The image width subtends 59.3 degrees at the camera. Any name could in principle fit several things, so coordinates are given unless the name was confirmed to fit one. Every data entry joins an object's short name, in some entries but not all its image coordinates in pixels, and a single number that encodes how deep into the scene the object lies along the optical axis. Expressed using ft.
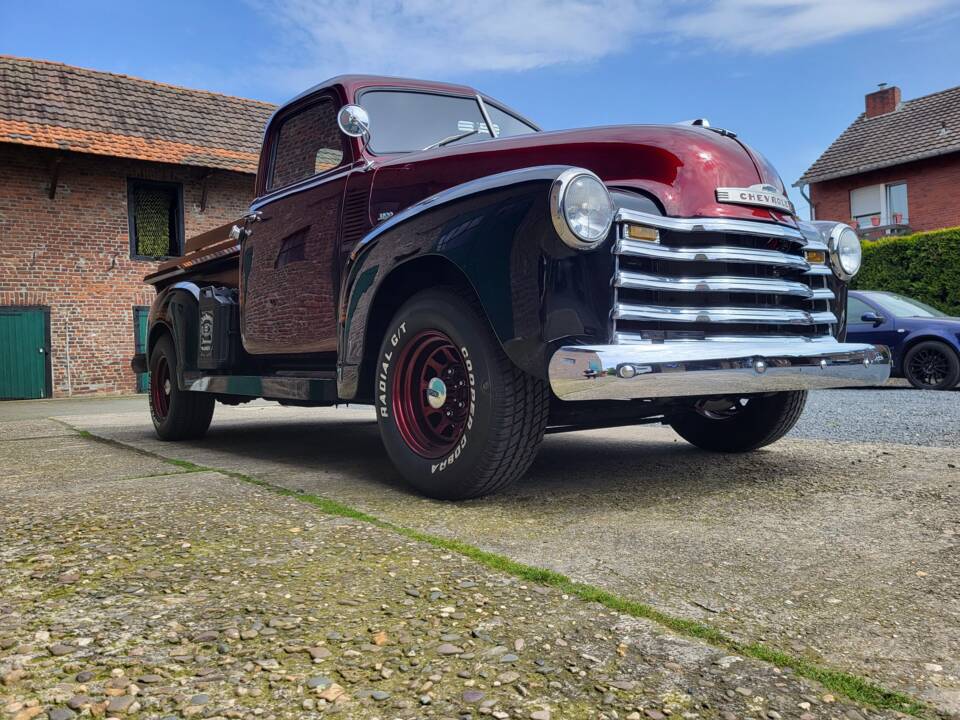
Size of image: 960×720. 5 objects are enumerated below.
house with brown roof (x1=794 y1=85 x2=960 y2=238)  77.66
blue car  34.99
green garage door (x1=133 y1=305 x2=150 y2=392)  59.88
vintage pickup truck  9.86
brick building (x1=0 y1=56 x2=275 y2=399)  55.47
